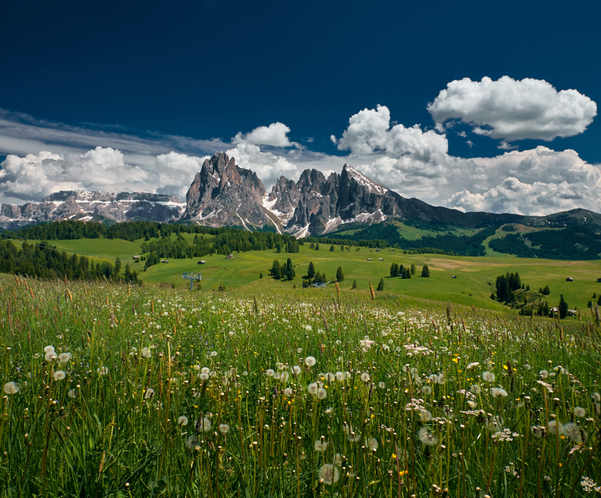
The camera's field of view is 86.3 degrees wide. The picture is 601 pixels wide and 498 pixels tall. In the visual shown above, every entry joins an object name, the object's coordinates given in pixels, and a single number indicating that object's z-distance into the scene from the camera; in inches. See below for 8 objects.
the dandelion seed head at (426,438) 89.6
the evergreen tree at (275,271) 6560.0
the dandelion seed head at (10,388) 97.7
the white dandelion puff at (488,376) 143.3
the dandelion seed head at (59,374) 126.5
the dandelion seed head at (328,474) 84.5
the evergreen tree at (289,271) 6545.3
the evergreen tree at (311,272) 6649.1
